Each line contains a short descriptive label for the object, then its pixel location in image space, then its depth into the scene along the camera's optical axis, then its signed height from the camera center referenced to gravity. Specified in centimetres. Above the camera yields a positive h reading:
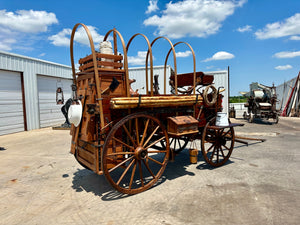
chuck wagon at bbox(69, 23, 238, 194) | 339 -33
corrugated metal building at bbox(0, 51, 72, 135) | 1116 +51
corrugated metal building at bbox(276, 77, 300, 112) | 1965 +51
